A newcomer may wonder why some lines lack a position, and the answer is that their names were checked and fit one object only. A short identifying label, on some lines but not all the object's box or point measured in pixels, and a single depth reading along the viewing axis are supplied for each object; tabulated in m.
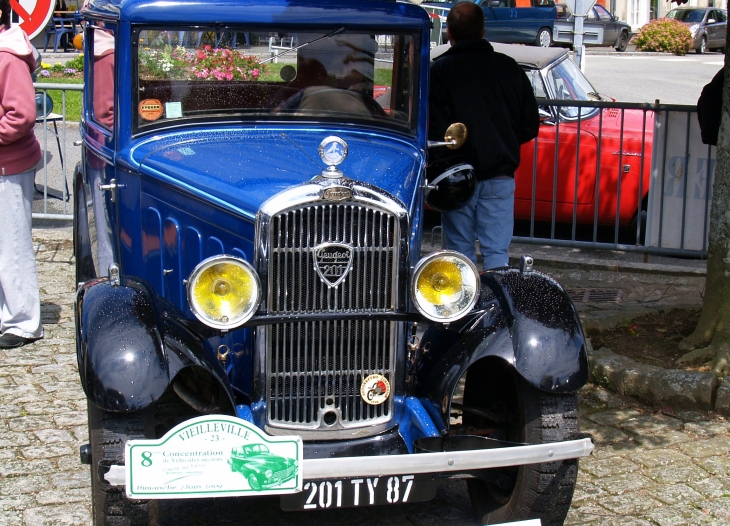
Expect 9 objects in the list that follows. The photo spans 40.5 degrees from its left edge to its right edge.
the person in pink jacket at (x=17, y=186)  5.46
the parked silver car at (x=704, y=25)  34.56
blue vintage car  3.26
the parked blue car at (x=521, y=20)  24.47
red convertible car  7.89
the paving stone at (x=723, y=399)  4.82
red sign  5.93
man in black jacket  5.39
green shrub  34.03
